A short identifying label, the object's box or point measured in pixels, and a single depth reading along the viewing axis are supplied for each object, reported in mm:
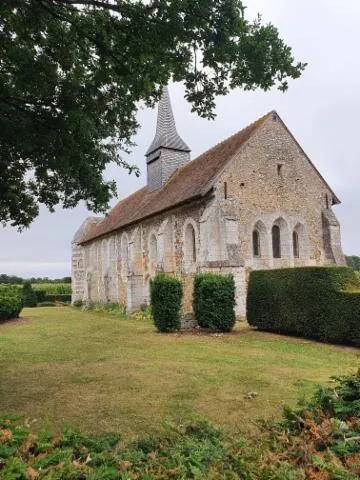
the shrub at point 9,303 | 19906
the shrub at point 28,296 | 35625
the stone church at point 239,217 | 16328
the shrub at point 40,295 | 40875
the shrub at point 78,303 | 35447
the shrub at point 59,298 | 41900
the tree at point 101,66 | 5285
